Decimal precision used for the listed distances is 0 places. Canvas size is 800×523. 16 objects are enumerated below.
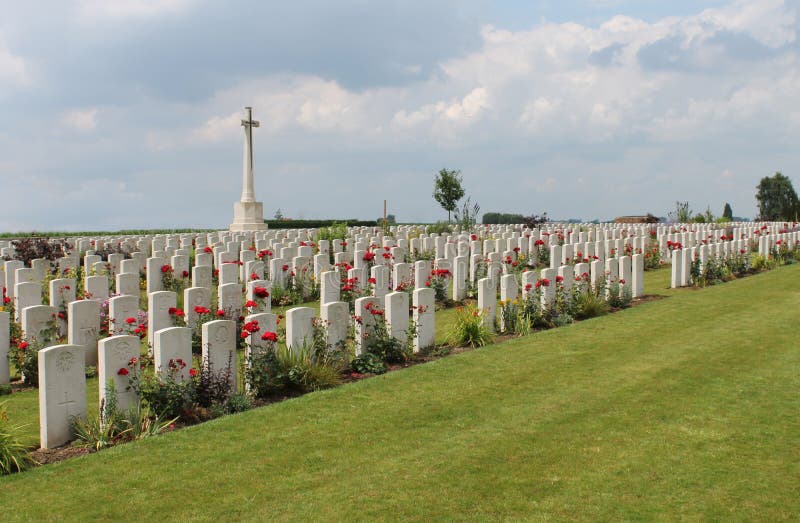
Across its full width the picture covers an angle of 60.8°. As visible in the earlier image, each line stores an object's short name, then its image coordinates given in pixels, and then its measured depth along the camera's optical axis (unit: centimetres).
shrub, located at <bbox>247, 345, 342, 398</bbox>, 715
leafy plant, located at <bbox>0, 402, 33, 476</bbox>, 546
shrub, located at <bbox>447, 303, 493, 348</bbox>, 959
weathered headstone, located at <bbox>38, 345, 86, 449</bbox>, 584
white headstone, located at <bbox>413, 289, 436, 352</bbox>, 907
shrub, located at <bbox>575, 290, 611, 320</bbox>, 1155
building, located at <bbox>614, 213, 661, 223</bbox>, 3769
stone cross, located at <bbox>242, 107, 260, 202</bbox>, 2920
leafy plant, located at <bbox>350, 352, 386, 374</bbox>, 812
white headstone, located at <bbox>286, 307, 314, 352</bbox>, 762
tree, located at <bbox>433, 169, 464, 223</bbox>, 3884
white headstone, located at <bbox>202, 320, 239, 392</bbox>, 674
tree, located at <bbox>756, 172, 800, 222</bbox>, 4844
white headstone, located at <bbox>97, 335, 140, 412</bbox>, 610
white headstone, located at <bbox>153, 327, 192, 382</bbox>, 643
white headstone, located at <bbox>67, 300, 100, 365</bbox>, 853
